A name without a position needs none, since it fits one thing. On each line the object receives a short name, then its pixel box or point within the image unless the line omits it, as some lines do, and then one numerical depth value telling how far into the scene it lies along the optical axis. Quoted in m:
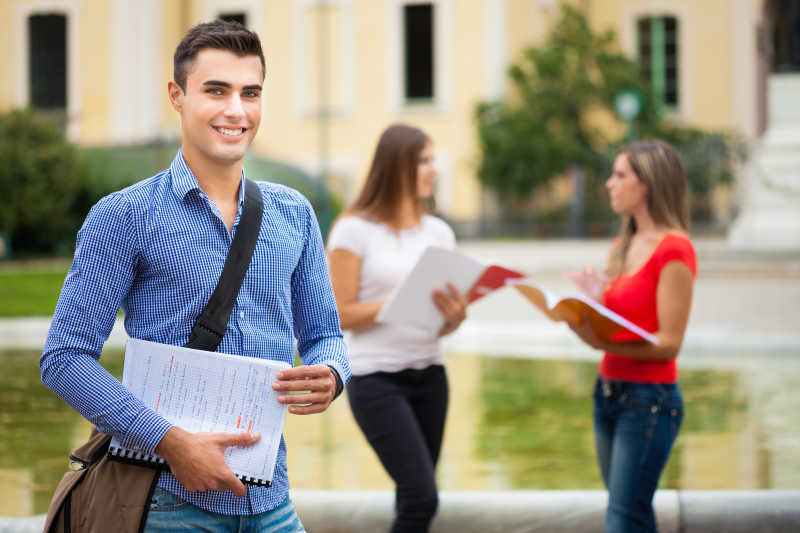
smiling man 4.07
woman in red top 6.55
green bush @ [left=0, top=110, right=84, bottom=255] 42.27
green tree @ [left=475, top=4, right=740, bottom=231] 48.32
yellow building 51.57
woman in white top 7.12
